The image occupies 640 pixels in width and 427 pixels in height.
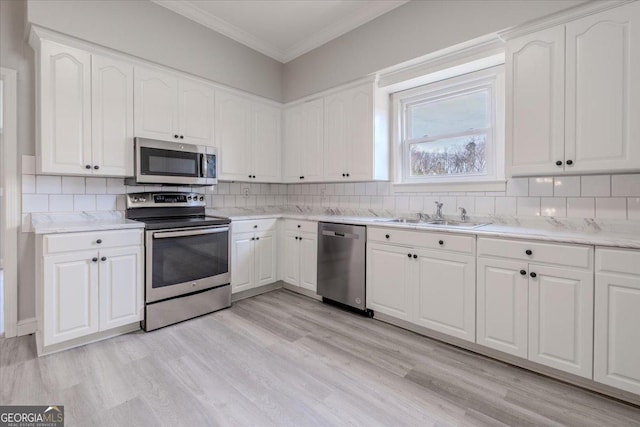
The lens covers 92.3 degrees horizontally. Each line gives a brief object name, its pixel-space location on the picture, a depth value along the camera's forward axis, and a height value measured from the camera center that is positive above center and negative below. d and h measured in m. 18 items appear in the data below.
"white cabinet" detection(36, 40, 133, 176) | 2.35 +0.79
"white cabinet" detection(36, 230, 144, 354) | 2.14 -0.56
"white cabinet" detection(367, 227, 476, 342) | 2.25 -0.57
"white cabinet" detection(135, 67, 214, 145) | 2.83 +1.01
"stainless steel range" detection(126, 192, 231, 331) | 2.60 -0.45
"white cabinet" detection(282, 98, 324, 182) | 3.68 +0.85
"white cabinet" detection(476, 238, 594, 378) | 1.80 -0.60
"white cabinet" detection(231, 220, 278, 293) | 3.29 -0.50
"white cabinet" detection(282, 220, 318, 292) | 3.37 -0.50
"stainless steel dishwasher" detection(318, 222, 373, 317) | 2.92 -0.54
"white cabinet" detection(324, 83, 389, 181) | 3.18 +0.81
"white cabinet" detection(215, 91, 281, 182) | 3.49 +0.87
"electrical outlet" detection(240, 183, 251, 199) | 4.00 +0.27
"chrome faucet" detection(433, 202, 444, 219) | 2.89 +0.00
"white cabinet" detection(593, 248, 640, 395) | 1.66 -0.60
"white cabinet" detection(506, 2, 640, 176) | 1.84 +0.75
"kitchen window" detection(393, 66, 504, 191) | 2.72 +0.76
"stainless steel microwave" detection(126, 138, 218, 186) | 2.76 +0.45
